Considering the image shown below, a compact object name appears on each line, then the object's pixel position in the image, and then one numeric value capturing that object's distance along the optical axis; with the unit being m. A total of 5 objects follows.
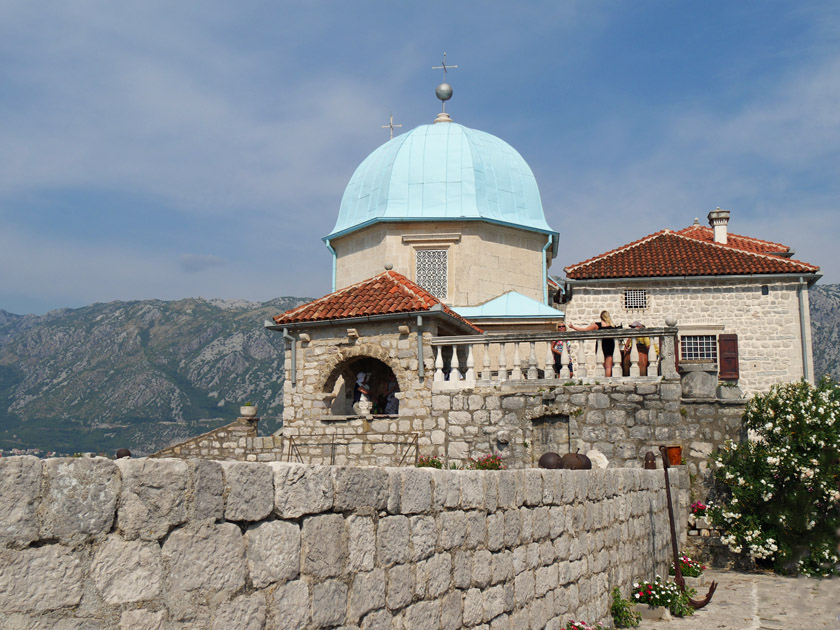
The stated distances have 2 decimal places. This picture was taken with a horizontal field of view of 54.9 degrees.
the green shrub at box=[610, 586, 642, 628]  8.83
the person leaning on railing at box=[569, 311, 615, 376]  14.63
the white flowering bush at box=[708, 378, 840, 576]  12.91
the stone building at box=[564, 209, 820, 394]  24.31
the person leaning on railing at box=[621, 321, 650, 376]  14.60
